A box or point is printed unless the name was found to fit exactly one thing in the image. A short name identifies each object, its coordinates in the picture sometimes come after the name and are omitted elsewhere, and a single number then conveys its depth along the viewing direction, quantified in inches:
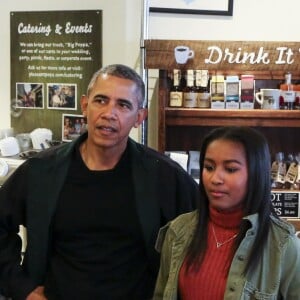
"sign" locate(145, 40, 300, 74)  84.2
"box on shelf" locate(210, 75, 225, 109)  94.1
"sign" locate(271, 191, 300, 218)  92.1
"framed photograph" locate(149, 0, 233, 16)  100.1
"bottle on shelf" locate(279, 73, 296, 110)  93.3
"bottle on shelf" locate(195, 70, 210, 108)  94.6
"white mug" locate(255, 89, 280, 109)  93.0
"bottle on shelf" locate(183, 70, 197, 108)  94.1
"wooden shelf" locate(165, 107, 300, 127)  90.7
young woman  43.5
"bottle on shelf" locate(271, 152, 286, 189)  96.7
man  56.6
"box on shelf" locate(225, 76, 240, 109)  94.3
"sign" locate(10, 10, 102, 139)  102.5
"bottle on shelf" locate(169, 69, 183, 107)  93.8
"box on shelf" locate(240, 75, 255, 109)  94.7
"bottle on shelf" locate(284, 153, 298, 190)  96.3
